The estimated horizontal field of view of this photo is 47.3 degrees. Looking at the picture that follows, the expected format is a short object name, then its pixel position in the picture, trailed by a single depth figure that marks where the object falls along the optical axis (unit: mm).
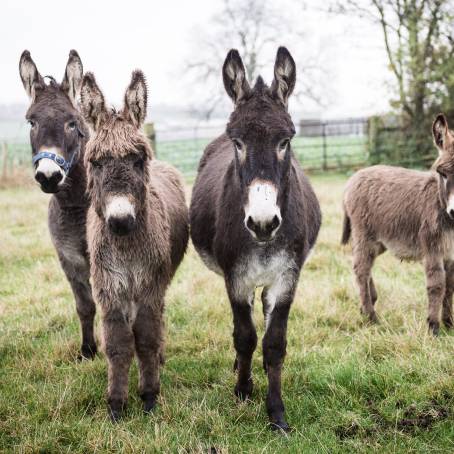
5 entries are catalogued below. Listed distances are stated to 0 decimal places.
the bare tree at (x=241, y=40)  29031
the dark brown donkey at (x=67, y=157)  3822
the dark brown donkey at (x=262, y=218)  2857
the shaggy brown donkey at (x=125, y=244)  3113
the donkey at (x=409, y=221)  4570
